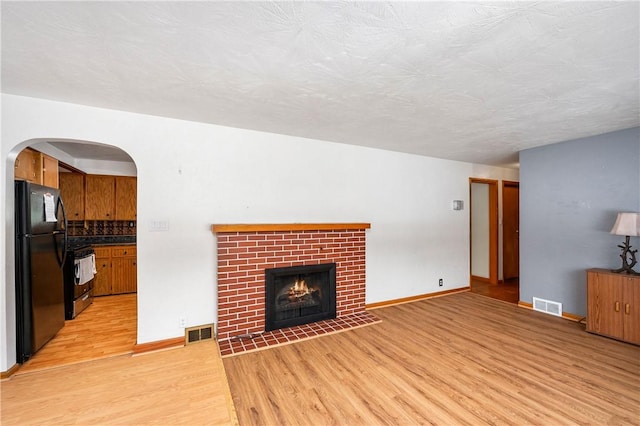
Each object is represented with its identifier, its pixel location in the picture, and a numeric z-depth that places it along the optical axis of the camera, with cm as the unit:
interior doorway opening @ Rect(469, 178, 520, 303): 524
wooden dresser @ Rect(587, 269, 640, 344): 275
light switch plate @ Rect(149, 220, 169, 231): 264
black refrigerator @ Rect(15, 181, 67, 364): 230
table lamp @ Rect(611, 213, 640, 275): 275
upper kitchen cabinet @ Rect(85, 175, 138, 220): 457
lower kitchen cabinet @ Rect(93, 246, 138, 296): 436
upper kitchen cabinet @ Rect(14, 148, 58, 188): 244
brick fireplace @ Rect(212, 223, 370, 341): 285
